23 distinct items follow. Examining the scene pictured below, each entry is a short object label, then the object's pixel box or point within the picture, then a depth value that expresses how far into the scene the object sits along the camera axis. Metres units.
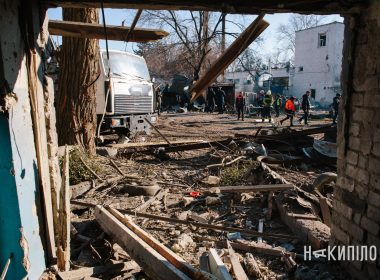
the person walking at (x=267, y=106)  19.74
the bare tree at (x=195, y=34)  31.47
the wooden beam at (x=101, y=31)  3.50
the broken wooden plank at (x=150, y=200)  5.21
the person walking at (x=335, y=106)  18.82
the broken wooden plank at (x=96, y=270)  3.13
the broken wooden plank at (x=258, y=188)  5.36
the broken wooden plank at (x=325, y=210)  4.60
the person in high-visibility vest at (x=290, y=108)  18.06
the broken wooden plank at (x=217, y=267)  2.98
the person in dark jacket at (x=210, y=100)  28.08
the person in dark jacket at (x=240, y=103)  21.72
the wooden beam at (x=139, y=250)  3.07
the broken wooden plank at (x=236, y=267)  3.24
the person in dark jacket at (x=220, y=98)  26.39
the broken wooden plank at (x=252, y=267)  3.48
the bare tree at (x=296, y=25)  56.21
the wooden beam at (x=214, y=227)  4.28
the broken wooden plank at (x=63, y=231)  3.18
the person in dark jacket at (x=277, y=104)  22.88
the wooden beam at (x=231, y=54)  3.28
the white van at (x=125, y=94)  9.80
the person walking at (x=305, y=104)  19.48
